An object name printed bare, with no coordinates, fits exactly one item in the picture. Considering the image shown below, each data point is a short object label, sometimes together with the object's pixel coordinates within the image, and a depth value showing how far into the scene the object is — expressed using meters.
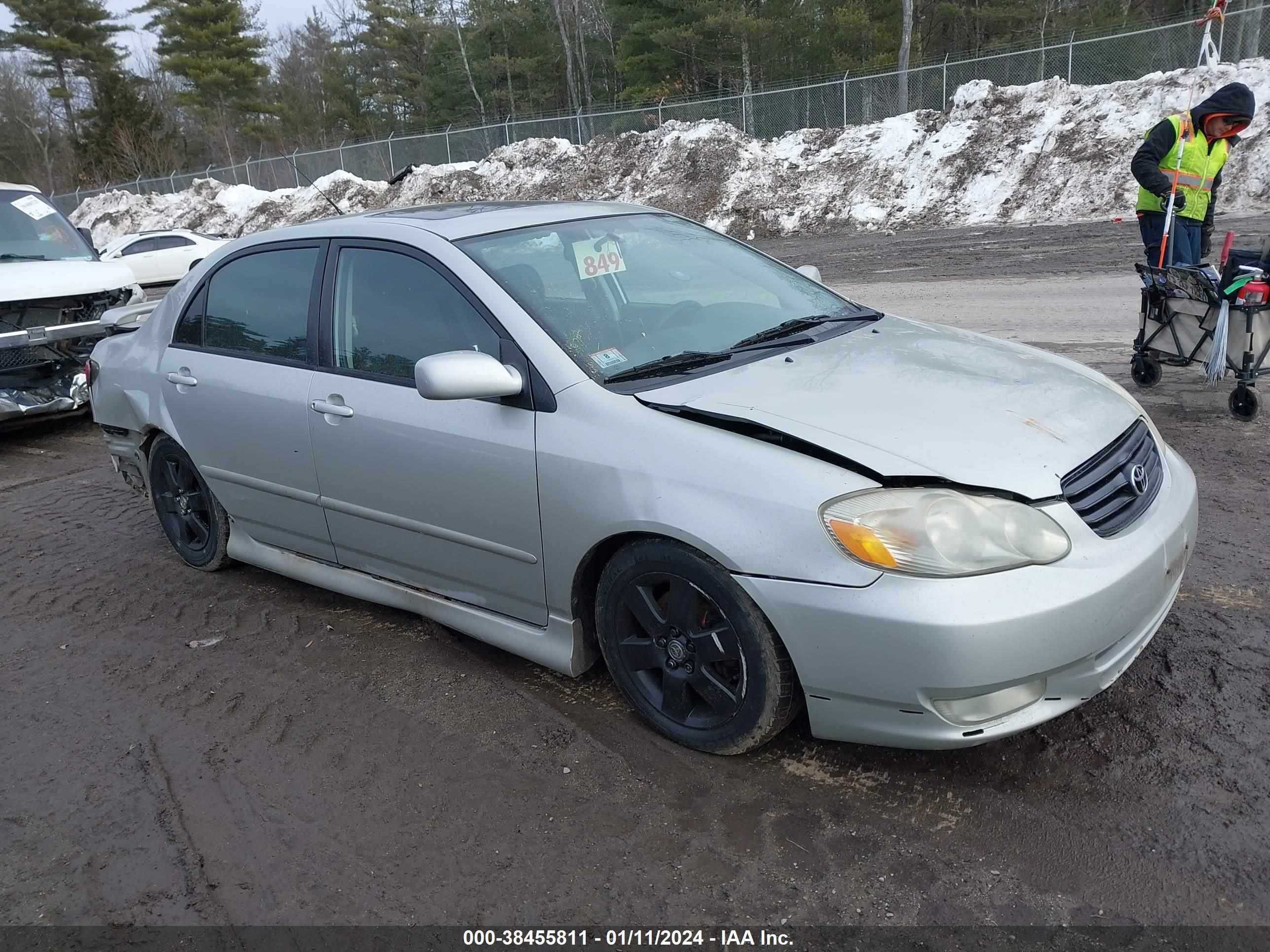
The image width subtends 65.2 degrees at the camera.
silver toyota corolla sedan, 2.59
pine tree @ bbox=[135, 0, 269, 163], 50.03
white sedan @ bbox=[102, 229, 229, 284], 18.62
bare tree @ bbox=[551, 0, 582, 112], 45.31
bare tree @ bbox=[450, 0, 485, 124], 46.84
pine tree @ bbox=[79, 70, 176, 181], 46.09
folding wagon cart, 5.81
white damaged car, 7.84
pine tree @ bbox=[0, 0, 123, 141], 50.03
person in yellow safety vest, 7.16
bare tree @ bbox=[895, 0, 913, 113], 29.25
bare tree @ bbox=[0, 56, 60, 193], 50.25
